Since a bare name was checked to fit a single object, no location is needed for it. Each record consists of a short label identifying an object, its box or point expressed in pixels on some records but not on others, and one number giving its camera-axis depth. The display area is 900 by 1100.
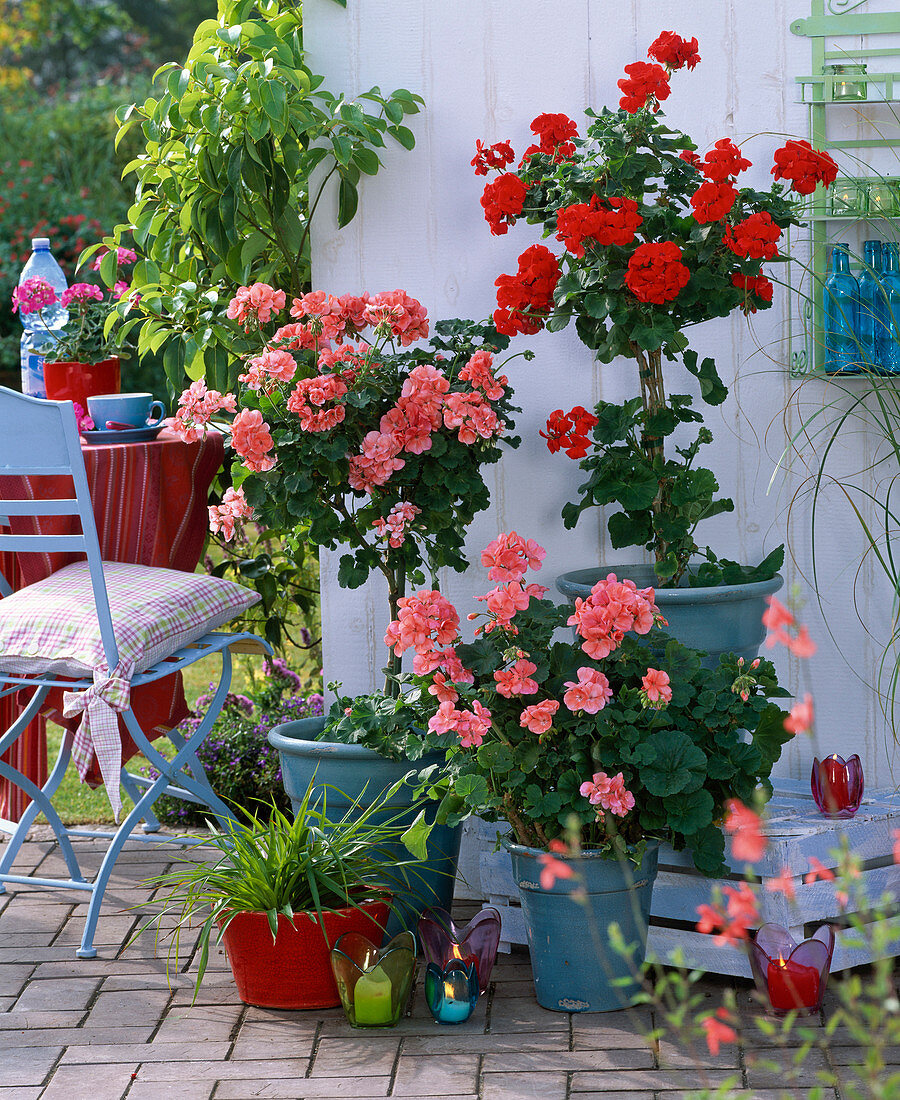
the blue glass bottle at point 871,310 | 5.43
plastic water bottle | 6.83
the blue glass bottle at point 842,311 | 5.46
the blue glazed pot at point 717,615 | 5.06
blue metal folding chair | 5.37
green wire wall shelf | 5.48
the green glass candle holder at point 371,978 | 4.65
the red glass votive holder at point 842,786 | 5.15
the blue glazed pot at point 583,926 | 4.66
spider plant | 4.86
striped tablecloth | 6.13
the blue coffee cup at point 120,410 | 6.34
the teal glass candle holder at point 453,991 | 4.70
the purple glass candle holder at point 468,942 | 4.77
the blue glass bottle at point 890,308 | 5.38
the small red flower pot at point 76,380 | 6.73
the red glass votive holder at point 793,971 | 4.57
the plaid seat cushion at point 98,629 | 5.31
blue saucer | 6.29
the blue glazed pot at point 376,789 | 5.20
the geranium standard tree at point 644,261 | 4.80
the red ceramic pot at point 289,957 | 4.84
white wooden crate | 4.84
